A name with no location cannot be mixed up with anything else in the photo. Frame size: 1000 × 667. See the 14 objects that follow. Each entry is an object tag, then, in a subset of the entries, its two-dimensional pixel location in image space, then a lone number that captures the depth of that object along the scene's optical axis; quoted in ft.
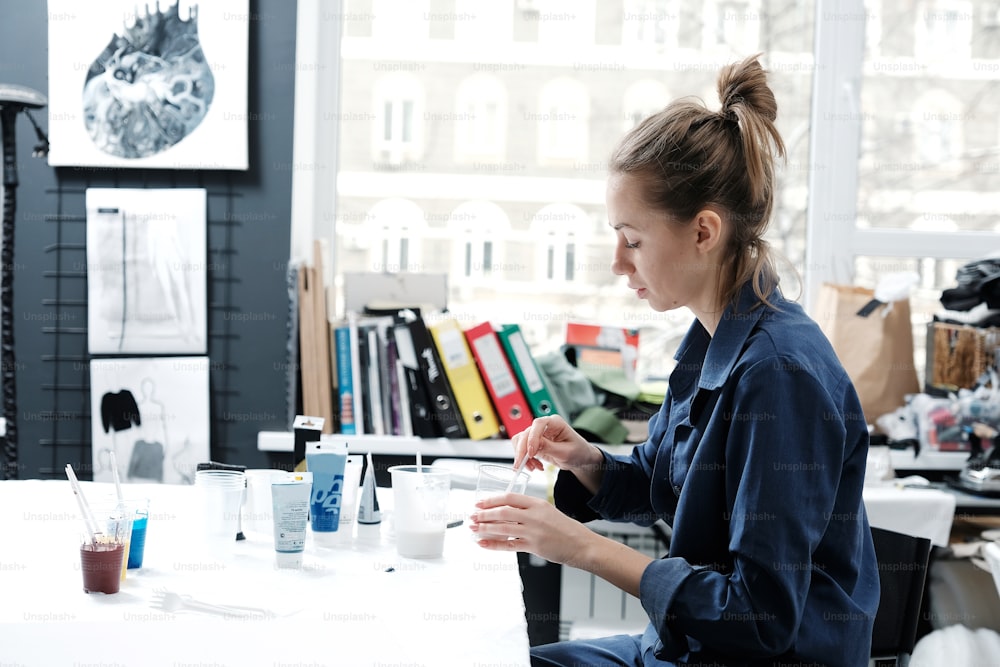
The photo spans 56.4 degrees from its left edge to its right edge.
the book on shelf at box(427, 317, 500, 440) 8.71
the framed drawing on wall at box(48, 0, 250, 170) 9.07
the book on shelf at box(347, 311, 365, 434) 8.81
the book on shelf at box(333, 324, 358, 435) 8.83
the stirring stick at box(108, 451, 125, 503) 4.42
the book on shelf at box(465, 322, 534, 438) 8.71
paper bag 9.20
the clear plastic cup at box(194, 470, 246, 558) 4.56
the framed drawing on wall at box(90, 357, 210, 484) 9.00
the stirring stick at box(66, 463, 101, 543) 3.93
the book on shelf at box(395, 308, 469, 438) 8.70
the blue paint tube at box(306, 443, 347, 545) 4.88
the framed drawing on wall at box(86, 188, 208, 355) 9.08
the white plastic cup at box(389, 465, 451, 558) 4.67
